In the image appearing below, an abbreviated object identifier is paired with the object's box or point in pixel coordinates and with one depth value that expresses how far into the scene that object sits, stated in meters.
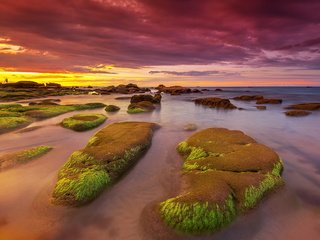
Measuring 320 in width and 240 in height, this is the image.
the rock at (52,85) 137.79
